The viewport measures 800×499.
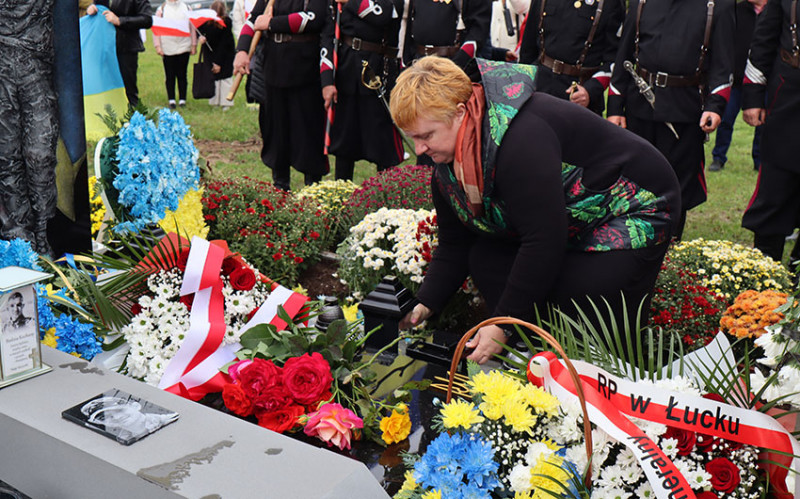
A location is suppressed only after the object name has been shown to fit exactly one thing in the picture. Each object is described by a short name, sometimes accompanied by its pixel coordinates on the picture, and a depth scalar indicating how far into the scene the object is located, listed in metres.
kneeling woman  2.38
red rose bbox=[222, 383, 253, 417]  2.21
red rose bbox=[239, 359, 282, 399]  2.21
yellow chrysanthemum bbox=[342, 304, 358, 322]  2.85
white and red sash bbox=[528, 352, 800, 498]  1.52
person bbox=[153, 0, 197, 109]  9.85
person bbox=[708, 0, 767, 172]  5.82
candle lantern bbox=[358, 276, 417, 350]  2.73
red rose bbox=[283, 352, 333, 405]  2.18
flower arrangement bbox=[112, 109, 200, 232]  3.29
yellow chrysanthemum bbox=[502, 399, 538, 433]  1.61
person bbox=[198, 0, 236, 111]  9.79
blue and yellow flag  6.68
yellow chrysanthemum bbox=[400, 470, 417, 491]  1.69
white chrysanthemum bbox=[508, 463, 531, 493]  1.57
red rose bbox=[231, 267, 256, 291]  2.73
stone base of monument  1.50
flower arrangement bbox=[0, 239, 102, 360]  2.45
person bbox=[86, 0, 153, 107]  7.68
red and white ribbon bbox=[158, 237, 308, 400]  2.47
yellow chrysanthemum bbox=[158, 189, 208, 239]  3.52
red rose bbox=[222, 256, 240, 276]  2.79
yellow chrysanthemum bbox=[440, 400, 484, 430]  1.62
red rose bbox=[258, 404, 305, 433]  2.17
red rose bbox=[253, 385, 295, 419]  2.19
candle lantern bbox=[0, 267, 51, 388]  1.90
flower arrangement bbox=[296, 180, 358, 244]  4.75
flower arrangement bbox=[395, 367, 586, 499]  1.57
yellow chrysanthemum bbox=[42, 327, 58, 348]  2.41
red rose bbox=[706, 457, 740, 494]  1.51
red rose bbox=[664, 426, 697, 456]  1.55
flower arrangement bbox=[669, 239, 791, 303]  3.53
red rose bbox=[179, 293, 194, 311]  2.69
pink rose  2.11
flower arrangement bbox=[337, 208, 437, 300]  3.56
